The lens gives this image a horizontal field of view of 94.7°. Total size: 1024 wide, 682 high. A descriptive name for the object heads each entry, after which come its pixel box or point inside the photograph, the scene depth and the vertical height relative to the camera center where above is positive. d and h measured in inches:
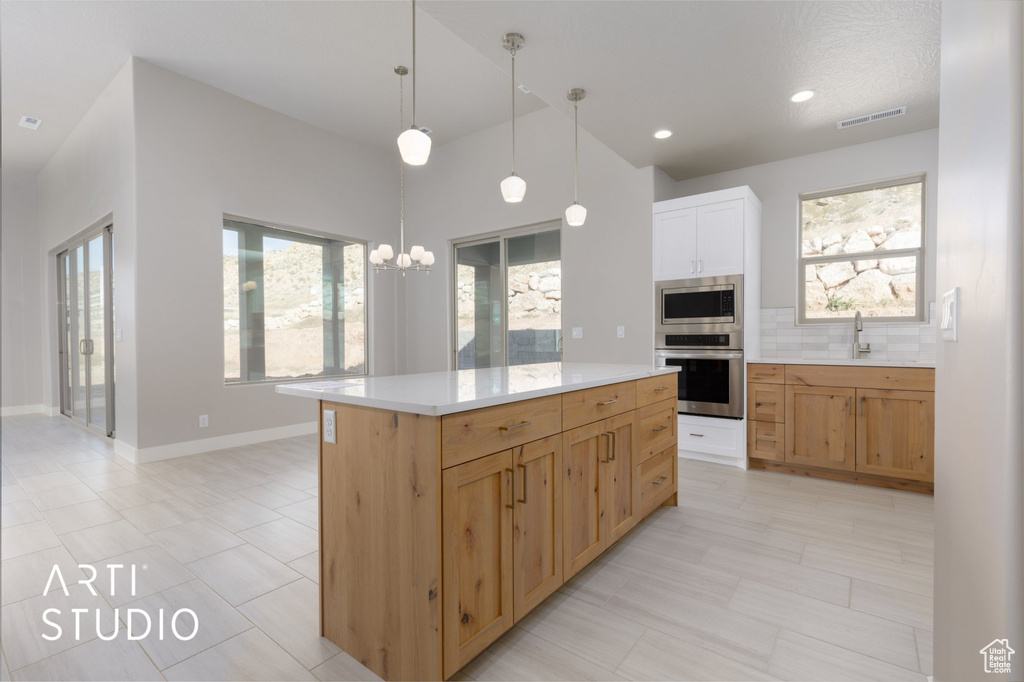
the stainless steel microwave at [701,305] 153.0 +9.5
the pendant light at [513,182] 100.3 +33.5
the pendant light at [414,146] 83.6 +33.9
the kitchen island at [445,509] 53.2 -22.4
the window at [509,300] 205.6 +16.2
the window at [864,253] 149.9 +26.6
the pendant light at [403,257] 169.8 +28.8
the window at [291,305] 188.1 +13.7
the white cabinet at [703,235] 152.8 +33.3
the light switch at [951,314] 38.3 +1.5
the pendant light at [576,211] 122.6 +32.1
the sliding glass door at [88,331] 189.2 +2.9
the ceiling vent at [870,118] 131.5 +61.6
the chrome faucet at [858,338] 151.2 -1.8
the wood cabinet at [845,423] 127.6 -26.3
